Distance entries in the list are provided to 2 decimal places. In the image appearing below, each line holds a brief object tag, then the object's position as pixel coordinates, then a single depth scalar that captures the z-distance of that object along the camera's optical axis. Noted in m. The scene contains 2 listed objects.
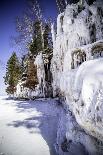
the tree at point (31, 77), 12.82
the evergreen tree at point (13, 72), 17.48
